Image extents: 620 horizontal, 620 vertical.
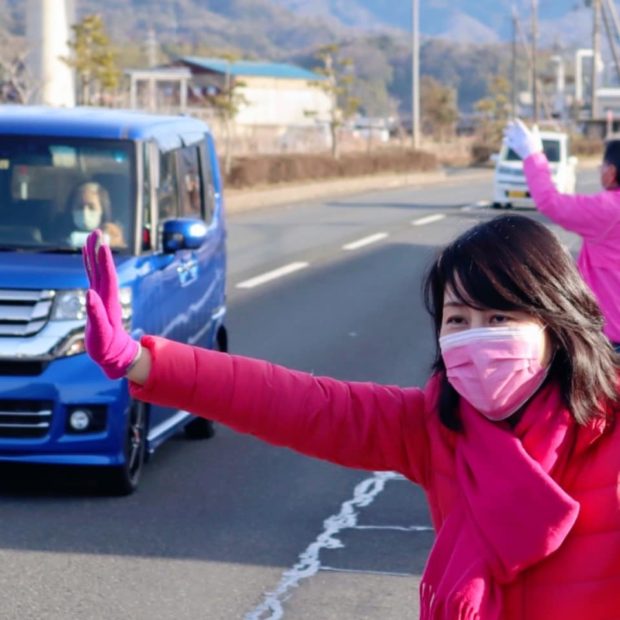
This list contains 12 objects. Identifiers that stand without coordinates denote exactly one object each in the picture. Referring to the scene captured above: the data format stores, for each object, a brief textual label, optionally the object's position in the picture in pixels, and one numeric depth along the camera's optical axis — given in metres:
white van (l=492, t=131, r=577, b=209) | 36.22
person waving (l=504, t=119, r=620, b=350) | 7.52
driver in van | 8.21
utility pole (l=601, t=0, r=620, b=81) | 93.25
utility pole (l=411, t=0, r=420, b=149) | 58.72
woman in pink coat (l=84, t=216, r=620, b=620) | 2.64
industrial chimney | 41.12
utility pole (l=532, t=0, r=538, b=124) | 85.56
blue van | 7.57
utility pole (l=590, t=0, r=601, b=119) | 89.62
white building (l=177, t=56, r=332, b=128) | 111.94
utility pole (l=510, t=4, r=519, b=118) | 94.31
